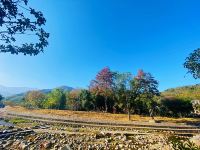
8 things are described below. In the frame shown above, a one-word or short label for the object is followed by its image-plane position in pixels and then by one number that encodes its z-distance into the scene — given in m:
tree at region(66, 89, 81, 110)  40.38
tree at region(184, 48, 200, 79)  13.34
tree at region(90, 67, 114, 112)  34.50
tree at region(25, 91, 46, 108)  45.86
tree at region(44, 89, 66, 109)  43.13
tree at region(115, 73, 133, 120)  28.57
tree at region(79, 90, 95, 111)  37.99
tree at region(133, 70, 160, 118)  26.28
